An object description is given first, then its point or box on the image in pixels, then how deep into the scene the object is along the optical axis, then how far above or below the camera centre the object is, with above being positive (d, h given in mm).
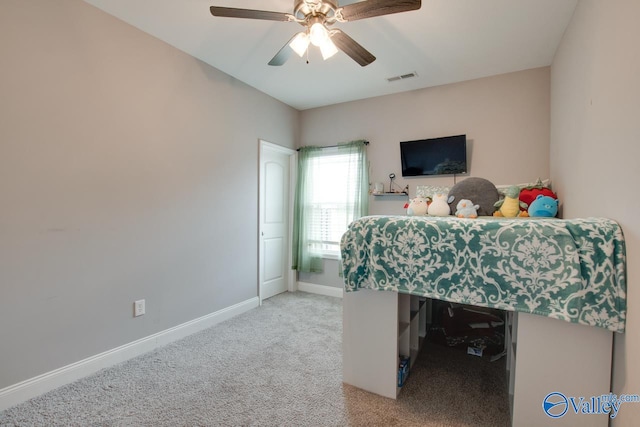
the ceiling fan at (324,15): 1608 +1159
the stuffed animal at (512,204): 2213 +34
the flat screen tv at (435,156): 3111 +596
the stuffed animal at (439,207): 2428 +2
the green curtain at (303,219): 4027 -204
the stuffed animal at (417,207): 2543 -2
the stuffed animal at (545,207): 2111 +13
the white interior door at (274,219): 3689 -194
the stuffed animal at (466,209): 2250 -13
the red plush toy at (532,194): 2252 +117
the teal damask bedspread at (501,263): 1219 -280
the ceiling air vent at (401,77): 3046 +1437
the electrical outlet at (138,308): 2313 -877
